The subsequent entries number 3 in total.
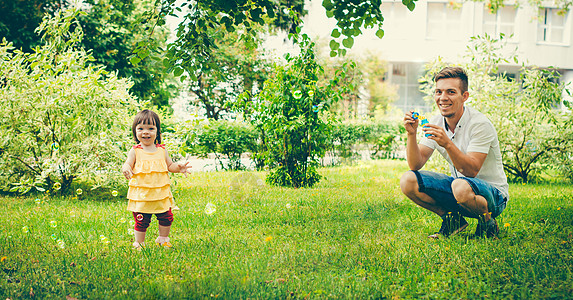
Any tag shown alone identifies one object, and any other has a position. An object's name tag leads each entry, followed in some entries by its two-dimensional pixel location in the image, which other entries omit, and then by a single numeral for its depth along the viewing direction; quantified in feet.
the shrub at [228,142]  35.45
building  80.94
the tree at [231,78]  62.69
